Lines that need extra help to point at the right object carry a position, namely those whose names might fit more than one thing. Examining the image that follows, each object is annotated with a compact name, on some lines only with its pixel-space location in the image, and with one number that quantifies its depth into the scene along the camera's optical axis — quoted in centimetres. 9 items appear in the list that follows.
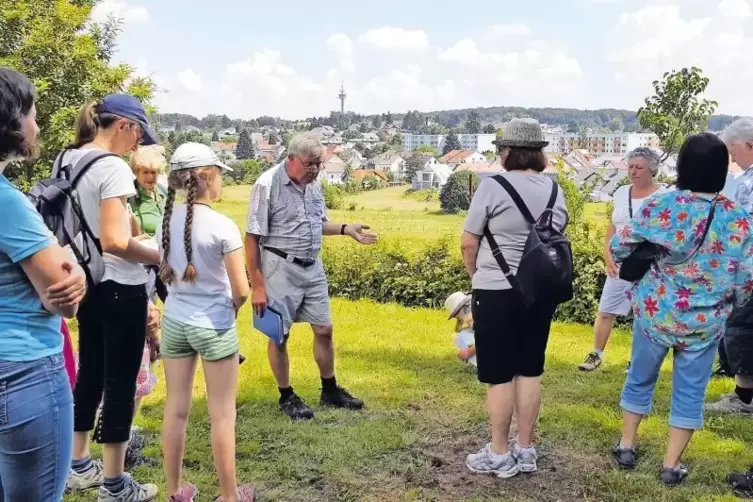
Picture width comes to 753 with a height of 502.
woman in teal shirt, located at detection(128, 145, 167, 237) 369
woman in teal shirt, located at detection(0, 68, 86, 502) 184
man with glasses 423
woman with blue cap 280
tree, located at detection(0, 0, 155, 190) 597
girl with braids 279
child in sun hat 527
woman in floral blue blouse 328
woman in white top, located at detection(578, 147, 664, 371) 488
